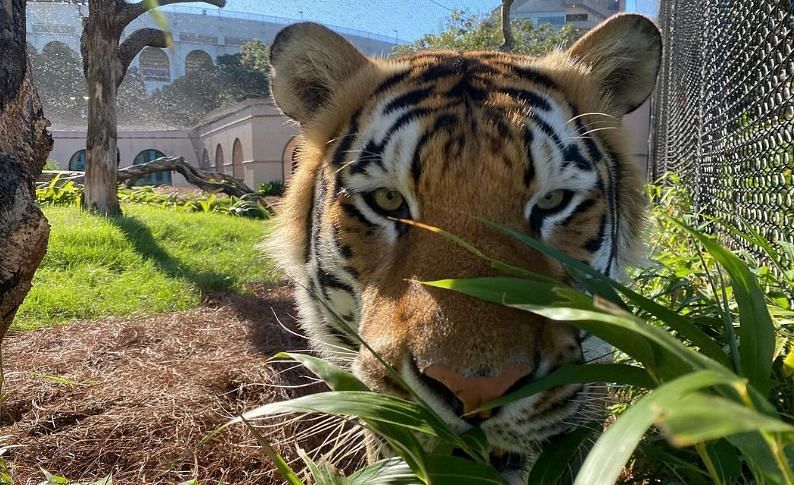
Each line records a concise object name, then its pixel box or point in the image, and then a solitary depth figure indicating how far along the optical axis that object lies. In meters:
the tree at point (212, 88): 32.09
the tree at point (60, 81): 25.97
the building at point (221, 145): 21.78
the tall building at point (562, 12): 21.76
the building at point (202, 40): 36.34
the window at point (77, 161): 30.84
